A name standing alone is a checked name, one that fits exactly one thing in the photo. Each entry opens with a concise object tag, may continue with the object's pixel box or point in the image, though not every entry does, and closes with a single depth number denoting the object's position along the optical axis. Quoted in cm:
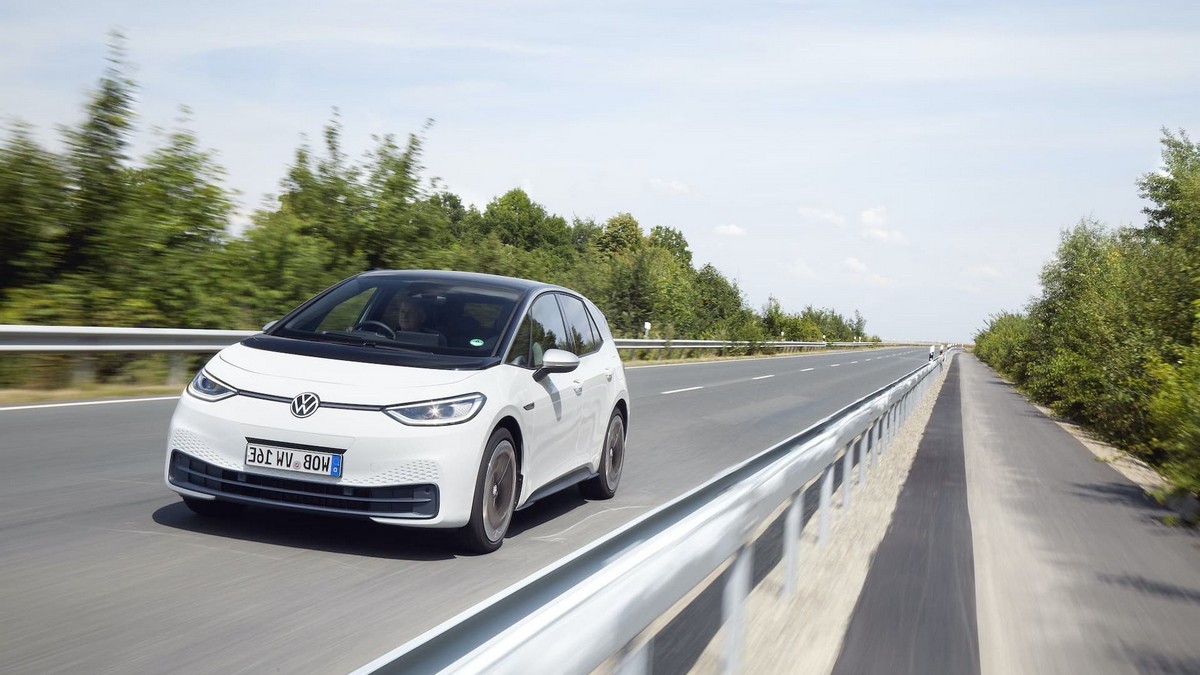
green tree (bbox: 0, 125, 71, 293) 1476
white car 566
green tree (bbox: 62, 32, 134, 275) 1558
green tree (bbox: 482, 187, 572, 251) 10769
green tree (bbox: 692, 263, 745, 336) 7026
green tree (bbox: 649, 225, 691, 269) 12825
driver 702
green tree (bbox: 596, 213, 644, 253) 11500
